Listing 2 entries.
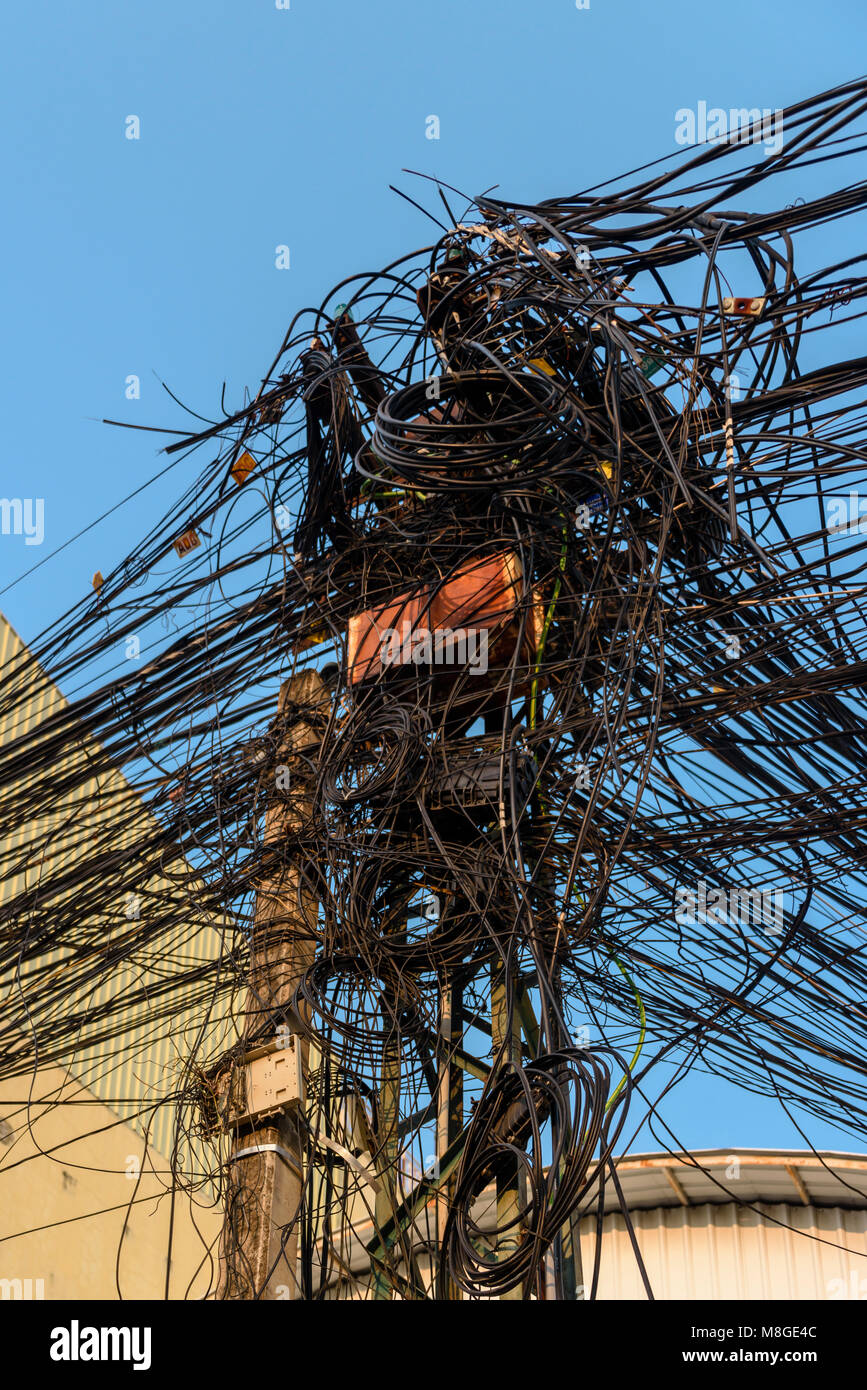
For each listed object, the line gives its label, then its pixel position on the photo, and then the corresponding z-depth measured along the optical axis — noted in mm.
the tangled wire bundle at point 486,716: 3238
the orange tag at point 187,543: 4555
